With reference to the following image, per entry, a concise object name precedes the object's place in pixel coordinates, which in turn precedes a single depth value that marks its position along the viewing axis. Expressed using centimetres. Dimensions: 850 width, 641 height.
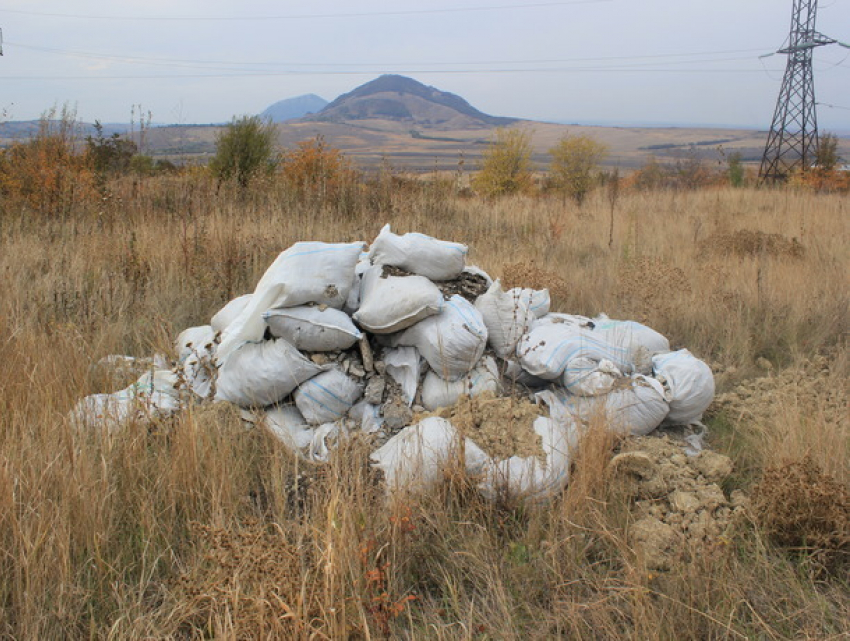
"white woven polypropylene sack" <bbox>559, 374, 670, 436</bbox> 270
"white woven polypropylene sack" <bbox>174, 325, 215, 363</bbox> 337
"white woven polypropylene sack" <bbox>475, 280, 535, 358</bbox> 324
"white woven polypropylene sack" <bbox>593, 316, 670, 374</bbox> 328
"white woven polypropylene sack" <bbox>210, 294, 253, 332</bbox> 346
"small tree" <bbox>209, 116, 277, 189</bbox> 1032
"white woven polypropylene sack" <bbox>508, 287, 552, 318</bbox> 346
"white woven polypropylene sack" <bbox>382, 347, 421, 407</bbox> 300
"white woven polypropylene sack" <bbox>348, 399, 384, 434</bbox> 285
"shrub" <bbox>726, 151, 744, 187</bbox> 1639
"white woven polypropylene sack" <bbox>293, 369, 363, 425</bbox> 289
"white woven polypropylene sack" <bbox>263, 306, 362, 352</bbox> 294
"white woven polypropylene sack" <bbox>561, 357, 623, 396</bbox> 284
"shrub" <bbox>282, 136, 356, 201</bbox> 747
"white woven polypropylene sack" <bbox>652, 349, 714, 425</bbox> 293
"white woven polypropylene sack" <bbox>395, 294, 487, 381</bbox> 294
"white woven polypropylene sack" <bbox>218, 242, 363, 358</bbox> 298
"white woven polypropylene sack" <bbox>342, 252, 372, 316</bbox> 332
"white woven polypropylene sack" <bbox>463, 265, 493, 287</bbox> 375
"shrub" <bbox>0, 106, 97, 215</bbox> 629
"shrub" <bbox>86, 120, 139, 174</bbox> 1138
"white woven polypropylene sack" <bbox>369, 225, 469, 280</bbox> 337
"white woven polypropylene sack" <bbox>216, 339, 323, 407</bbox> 287
